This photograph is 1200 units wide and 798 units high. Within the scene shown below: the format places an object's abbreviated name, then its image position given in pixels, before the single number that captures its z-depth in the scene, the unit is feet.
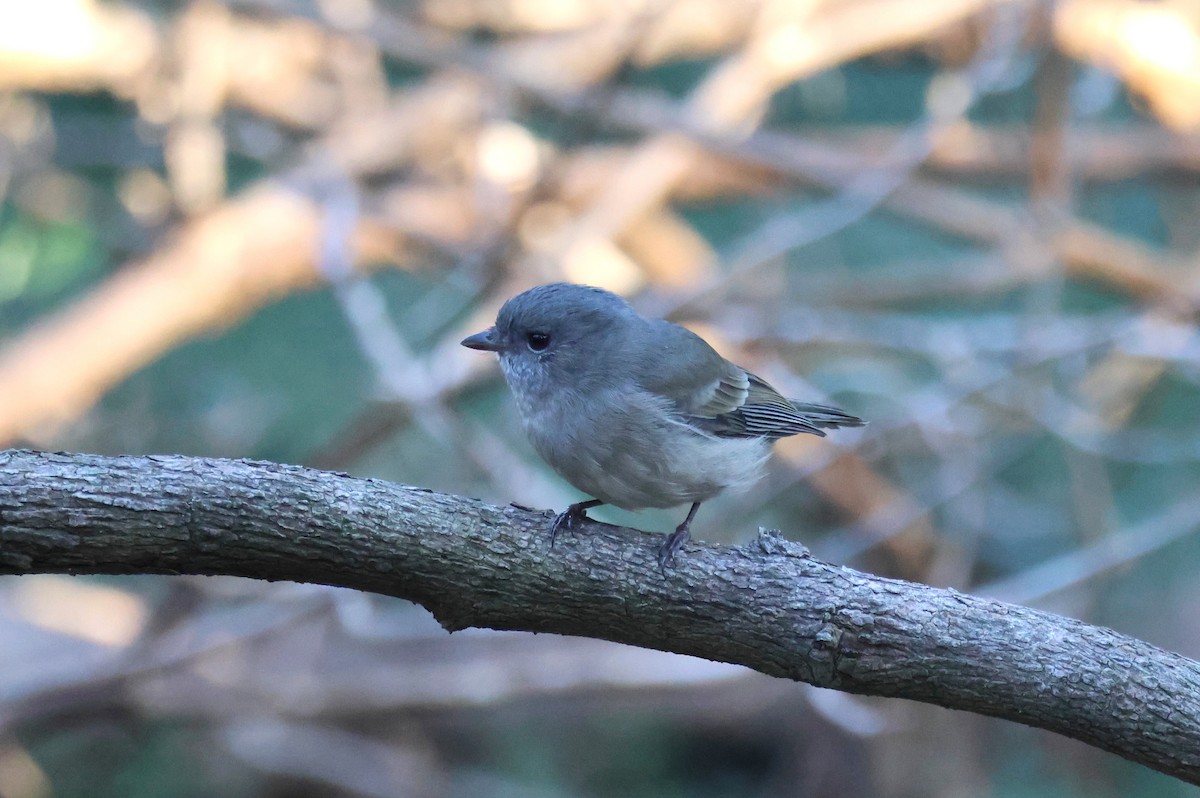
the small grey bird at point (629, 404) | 22.99
